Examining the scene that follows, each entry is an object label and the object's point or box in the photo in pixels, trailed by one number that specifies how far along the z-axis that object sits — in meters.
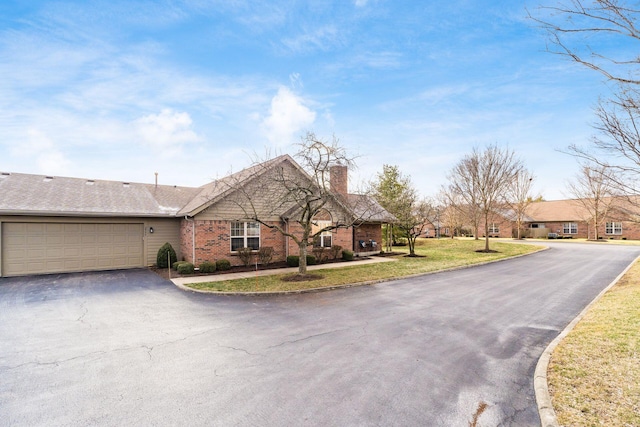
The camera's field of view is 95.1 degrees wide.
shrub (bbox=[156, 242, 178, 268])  15.27
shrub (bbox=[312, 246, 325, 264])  17.55
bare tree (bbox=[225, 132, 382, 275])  12.59
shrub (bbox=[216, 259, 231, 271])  14.54
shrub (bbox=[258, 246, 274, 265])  16.02
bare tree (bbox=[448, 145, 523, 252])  24.62
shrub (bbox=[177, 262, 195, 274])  13.58
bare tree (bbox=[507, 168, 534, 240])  39.56
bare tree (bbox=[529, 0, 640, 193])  4.23
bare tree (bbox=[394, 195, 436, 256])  21.72
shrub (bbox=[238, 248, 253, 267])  15.48
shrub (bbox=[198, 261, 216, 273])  13.90
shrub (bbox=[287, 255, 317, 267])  16.23
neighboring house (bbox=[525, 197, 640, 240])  38.59
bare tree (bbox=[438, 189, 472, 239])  36.31
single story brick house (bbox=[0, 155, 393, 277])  13.53
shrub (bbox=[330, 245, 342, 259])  18.41
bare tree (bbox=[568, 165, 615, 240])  34.78
